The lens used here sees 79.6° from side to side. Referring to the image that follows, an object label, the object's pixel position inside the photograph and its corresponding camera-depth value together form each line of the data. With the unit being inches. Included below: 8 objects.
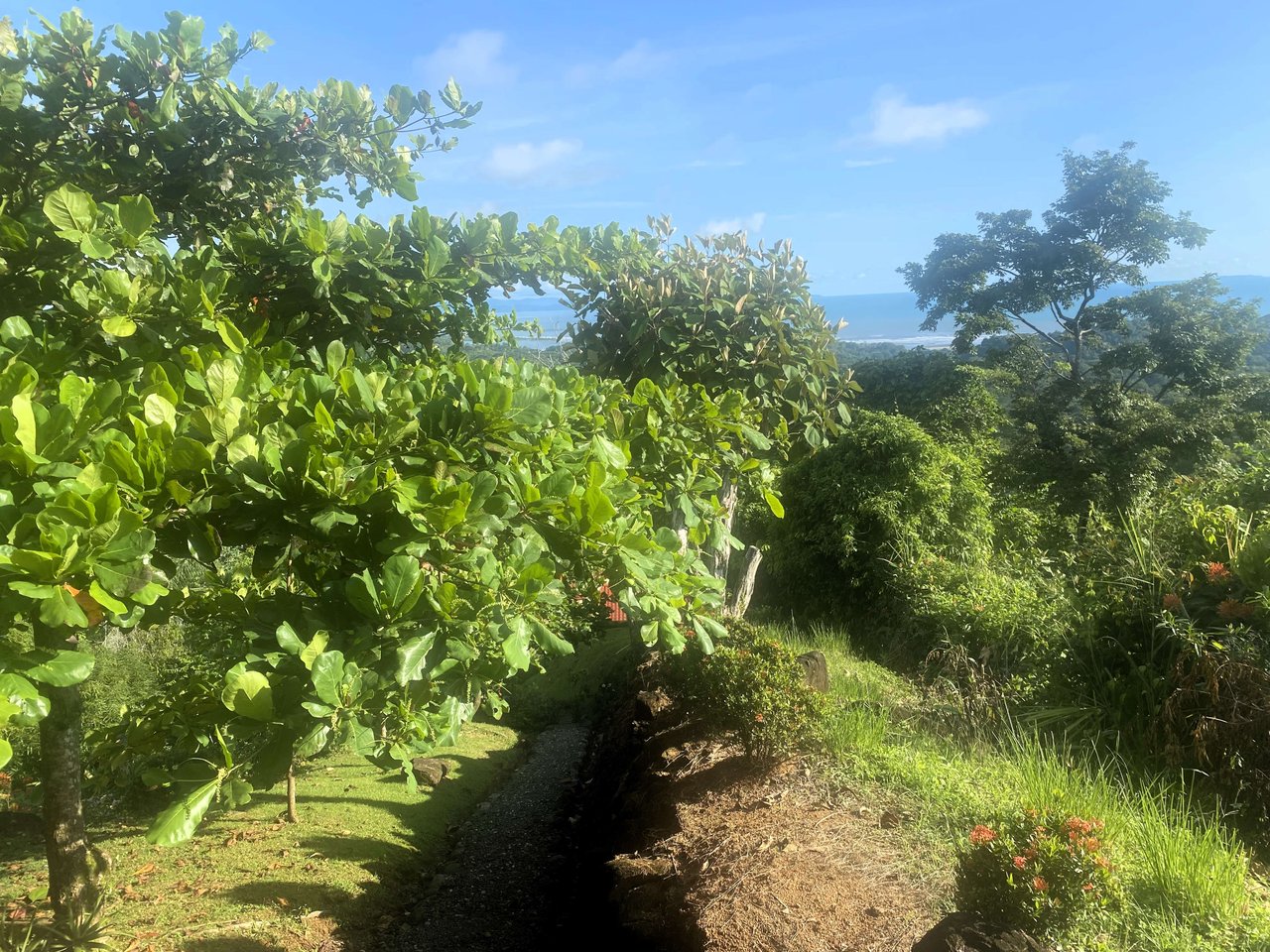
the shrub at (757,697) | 197.5
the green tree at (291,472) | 59.7
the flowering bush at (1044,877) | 115.8
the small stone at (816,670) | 245.9
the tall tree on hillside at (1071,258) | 964.6
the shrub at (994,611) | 304.0
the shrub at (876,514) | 465.1
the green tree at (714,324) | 230.7
